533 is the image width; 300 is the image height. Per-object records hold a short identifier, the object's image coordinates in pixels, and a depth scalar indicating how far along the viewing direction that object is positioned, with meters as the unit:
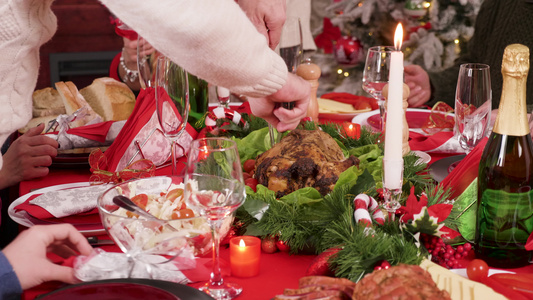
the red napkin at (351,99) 2.70
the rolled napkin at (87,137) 2.13
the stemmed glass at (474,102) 1.94
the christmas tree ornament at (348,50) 4.80
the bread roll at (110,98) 2.75
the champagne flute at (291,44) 2.12
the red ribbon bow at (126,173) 1.88
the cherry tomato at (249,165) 1.91
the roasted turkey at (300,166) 1.74
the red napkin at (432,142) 2.14
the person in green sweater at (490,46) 3.34
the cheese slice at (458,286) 1.46
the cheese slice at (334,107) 2.61
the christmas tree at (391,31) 4.37
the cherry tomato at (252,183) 1.77
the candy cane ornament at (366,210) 1.59
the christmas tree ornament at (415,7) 4.36
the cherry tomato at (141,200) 1.66
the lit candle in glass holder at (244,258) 1.58
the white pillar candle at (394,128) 1.54
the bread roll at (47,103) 2.67
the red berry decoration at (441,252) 1.59
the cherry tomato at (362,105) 2.65
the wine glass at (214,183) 1.51
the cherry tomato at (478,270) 1.51
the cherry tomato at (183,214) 1.62
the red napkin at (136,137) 1.99
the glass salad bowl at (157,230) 1.54
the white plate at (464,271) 1.55
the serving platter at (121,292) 1.45
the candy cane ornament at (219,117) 2.18
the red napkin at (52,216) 1.73
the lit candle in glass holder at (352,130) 2.09
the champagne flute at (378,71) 2.15
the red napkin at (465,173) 1.72
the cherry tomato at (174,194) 1.68
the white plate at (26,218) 1.71
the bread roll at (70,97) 2.62
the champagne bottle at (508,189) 1.59
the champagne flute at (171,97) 1.91
